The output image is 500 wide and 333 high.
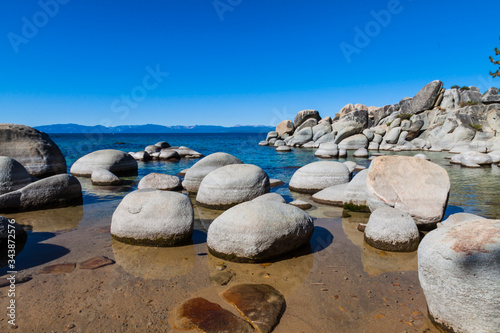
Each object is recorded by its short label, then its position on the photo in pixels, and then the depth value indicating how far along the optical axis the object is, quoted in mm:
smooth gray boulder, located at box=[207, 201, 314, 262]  4555
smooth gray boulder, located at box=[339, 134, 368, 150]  36000
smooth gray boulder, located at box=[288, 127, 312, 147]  42062
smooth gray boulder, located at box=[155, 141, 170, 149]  30500
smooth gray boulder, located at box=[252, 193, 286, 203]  7297
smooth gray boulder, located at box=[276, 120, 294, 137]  49406
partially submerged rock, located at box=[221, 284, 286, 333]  3162
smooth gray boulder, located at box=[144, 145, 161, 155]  27884
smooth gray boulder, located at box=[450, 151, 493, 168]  18422
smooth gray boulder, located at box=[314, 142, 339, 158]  26859
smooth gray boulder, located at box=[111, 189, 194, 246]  5230
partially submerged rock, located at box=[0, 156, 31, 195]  7867
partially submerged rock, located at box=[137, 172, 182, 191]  10062
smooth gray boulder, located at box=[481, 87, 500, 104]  32312
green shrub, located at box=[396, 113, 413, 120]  38969
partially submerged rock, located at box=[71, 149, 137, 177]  14500
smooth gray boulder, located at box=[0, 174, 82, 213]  7273
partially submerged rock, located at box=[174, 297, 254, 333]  3057
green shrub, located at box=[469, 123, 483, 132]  30603
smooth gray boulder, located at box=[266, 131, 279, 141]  50438
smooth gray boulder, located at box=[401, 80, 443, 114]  38312
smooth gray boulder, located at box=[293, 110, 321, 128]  47531
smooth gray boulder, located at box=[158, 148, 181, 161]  24375
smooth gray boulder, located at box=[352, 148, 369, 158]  26895
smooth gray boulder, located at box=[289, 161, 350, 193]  10086
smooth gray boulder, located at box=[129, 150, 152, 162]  23494
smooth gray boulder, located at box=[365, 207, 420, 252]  5066
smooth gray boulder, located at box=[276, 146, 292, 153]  34734
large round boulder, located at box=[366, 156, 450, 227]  5925
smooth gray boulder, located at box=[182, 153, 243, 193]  10094
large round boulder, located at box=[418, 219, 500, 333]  2623
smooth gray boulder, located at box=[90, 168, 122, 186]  11844
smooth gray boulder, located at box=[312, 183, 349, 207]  8445
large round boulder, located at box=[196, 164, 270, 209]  7945
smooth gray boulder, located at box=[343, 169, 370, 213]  7668
